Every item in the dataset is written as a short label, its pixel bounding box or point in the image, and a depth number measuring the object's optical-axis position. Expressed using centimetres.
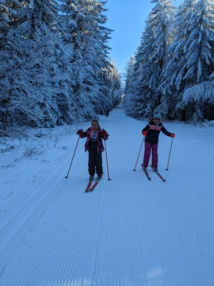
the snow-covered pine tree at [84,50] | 1836
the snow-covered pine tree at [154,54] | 2464
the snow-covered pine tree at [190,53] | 1789
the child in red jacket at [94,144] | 545
